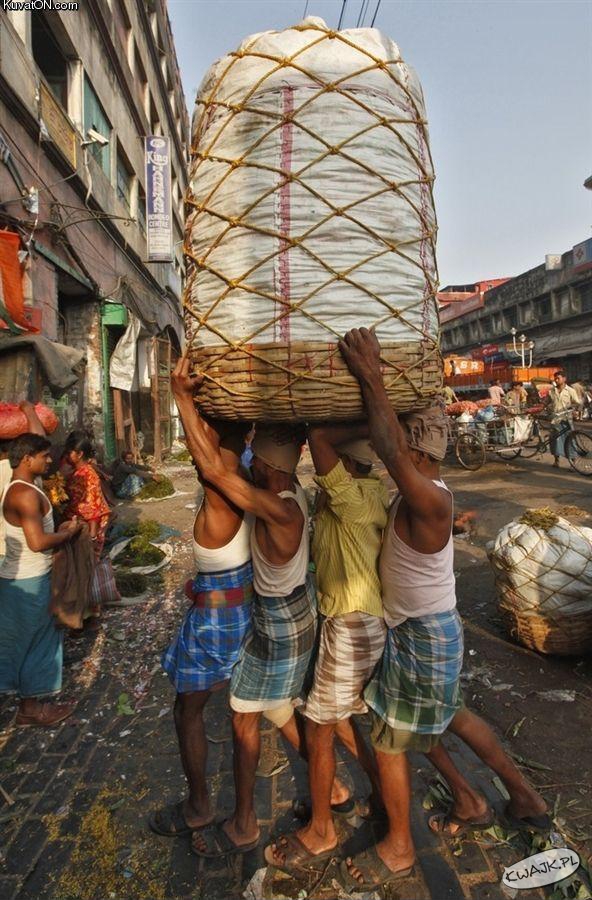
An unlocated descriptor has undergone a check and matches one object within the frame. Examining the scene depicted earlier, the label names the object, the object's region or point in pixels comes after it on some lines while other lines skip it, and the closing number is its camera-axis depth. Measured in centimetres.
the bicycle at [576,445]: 1084
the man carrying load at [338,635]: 221
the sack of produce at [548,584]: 362
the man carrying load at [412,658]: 204
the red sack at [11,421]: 384
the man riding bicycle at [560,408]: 1110
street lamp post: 2972
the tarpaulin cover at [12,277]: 482
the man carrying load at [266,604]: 210
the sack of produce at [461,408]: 1374
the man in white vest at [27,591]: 335
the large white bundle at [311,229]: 161
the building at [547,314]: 2769
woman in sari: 540
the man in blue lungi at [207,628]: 232
